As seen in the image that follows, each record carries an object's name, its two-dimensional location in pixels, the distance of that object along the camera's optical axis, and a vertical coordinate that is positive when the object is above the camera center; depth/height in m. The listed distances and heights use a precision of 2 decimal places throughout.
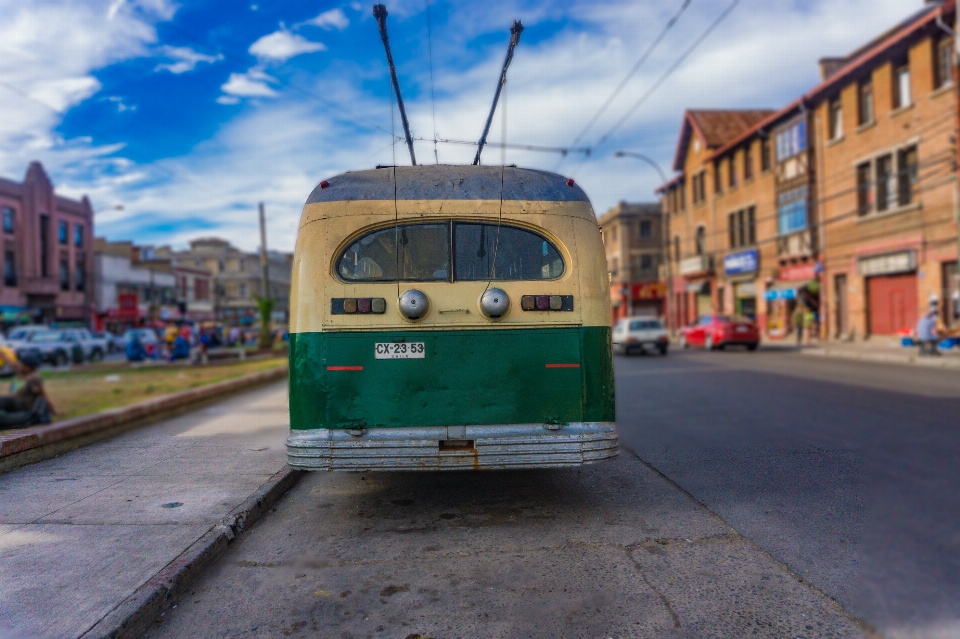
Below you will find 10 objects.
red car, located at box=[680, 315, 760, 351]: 24.30 -0.61
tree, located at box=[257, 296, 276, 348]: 29.62 +0.46
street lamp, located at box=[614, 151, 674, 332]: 39.09 +2.45
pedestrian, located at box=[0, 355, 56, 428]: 8.00 -0.84
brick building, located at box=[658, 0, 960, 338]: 21.81 +4.81
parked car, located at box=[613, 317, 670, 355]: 23.41 -0.62
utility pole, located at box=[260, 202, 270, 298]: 32.34 +3.94
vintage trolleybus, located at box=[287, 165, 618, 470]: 4.78 -0.10
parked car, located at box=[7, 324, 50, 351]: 26.01 -0.12
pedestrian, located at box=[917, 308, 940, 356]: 18.30 -0.61
